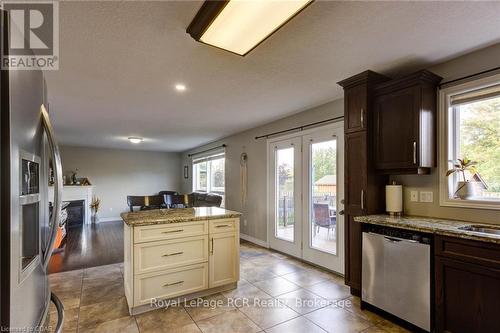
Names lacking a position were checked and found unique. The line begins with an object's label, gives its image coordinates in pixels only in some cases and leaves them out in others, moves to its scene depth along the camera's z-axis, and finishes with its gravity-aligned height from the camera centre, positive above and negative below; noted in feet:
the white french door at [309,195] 11.84 -1.49
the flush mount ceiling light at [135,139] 20.16 +2.20
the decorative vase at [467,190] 7.55 -0.72
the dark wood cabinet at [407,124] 7.92 +1.31
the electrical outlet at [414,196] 8.84 -1.03
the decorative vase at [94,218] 26.16 -5.05
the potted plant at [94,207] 26.32 -3.98
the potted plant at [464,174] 7.57 -0.27
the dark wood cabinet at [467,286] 5.80 -2.84
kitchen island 8.30 -3.02
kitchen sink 6.77 -1.67
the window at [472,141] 7.41 +0.71
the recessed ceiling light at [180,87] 9.88 +3.07
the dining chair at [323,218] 12.17 -2.47
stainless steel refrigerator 2.20 -0.31
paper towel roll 8.75 -1.13
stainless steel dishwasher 6.96 -3.10
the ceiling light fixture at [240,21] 4.91 +3.01
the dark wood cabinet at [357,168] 8.98 -0.08
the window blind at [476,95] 7.32 +2.01
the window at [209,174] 22.74 -0.66
